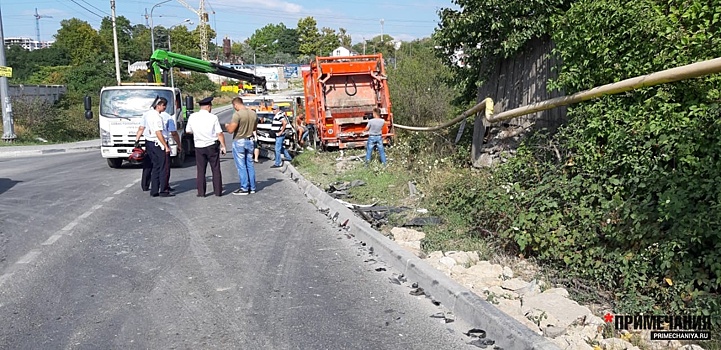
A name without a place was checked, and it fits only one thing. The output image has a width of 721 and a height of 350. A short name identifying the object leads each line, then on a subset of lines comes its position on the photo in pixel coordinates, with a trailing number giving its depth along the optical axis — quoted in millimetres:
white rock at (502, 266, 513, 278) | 5839
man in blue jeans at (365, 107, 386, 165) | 14359
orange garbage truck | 17766
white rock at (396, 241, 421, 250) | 7039
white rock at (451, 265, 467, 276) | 5977
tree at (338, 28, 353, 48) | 98438
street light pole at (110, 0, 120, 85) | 37931
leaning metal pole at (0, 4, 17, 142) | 25578
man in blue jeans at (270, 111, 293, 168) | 16453
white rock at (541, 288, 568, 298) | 5223
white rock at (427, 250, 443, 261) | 6496
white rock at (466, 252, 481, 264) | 6297
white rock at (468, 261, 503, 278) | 5894
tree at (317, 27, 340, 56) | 93188
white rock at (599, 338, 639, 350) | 4172
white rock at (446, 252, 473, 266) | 6281
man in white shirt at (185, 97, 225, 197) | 11070
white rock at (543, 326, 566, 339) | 4438
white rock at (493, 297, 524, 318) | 4878
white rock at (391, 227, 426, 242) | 7447
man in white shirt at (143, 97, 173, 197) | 11227
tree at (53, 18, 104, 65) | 79812
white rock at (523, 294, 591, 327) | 4711
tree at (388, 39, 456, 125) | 18798
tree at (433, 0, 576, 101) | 8867
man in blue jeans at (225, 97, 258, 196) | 11688
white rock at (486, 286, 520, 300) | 5293
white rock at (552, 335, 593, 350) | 4199
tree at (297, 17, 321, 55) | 93562
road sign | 25019
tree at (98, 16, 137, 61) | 81969
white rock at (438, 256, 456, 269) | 6238
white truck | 16359
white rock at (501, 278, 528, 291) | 5516
